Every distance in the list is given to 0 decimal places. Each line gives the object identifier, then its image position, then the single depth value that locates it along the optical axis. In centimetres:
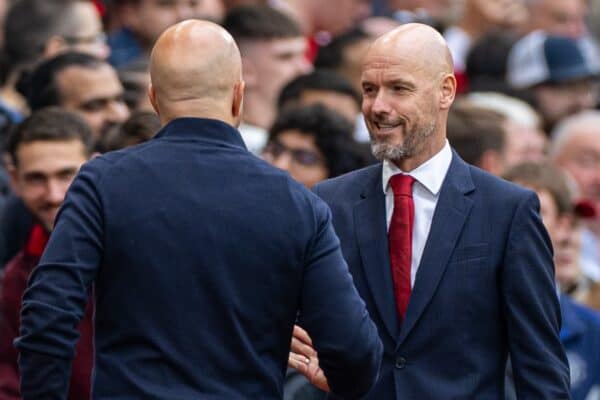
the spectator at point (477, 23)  2565
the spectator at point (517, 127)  1934
